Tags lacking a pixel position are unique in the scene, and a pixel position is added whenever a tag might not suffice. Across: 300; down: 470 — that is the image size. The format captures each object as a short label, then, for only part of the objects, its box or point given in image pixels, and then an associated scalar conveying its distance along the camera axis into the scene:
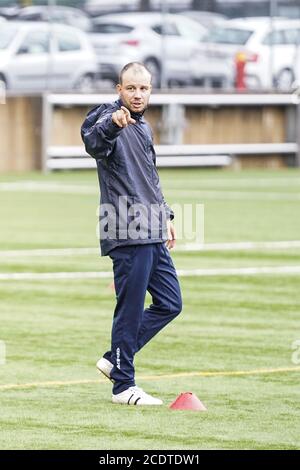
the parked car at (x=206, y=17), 38.62
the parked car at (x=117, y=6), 38.66
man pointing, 8.83
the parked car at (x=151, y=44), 37.19
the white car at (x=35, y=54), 34.38
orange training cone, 8.98
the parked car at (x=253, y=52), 37.22
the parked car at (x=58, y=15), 34.41
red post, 37.67
